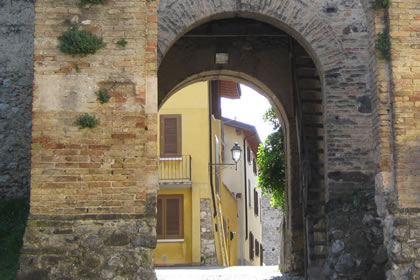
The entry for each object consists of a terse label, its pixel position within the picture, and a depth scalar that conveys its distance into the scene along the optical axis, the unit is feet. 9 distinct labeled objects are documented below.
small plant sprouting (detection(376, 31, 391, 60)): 25.14
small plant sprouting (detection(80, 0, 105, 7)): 24.84
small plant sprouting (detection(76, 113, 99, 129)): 24.08
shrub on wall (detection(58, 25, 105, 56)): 24.43
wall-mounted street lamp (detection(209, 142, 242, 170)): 59.52
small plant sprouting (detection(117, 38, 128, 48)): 24.57
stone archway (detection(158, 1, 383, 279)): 35.40
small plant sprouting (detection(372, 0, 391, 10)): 25.25
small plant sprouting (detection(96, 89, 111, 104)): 24.34
